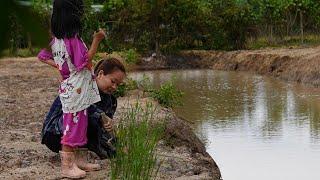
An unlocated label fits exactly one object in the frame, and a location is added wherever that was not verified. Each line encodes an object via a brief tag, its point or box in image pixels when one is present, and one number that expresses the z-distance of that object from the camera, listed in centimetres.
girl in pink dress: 338
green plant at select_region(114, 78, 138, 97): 798
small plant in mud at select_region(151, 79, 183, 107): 751
